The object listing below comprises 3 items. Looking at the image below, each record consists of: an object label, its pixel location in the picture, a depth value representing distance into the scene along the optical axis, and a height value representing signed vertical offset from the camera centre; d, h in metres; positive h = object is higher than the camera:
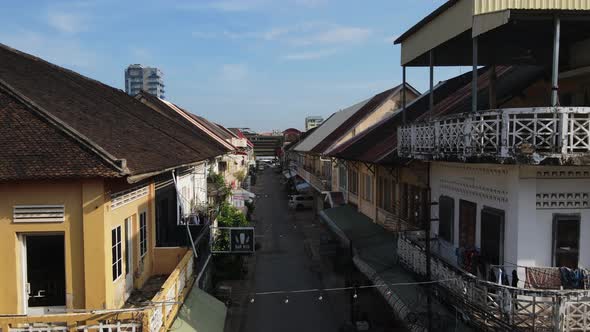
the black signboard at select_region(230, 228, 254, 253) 17.67 -3.24
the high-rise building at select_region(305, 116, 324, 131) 182.69 +10.65
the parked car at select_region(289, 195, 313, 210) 51.06 -5.42
